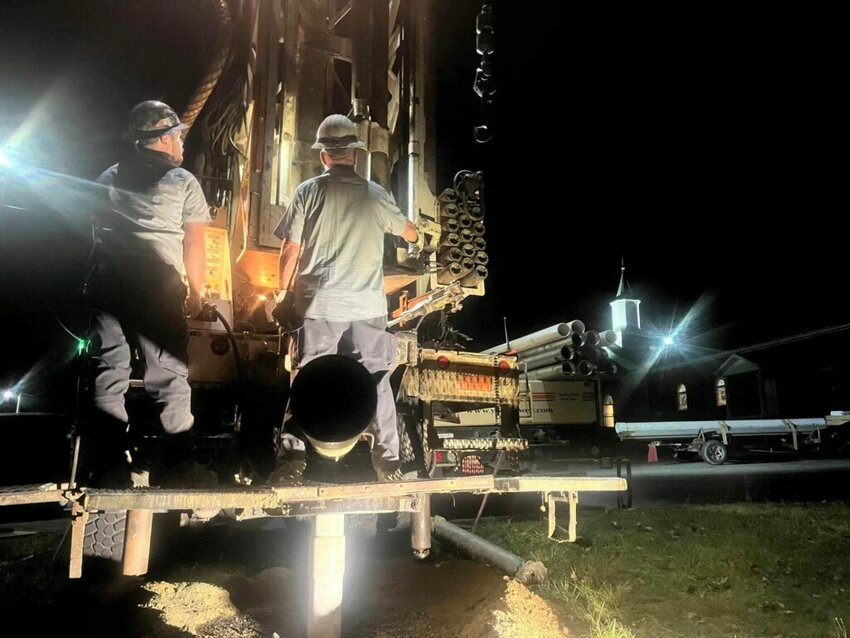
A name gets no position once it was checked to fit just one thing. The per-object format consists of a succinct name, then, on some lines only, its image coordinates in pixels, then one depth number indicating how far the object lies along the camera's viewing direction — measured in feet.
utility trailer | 70.79
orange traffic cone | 71.31
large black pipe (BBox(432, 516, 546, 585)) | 14.46
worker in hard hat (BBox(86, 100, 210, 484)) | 10.01
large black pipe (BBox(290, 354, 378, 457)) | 8.39
